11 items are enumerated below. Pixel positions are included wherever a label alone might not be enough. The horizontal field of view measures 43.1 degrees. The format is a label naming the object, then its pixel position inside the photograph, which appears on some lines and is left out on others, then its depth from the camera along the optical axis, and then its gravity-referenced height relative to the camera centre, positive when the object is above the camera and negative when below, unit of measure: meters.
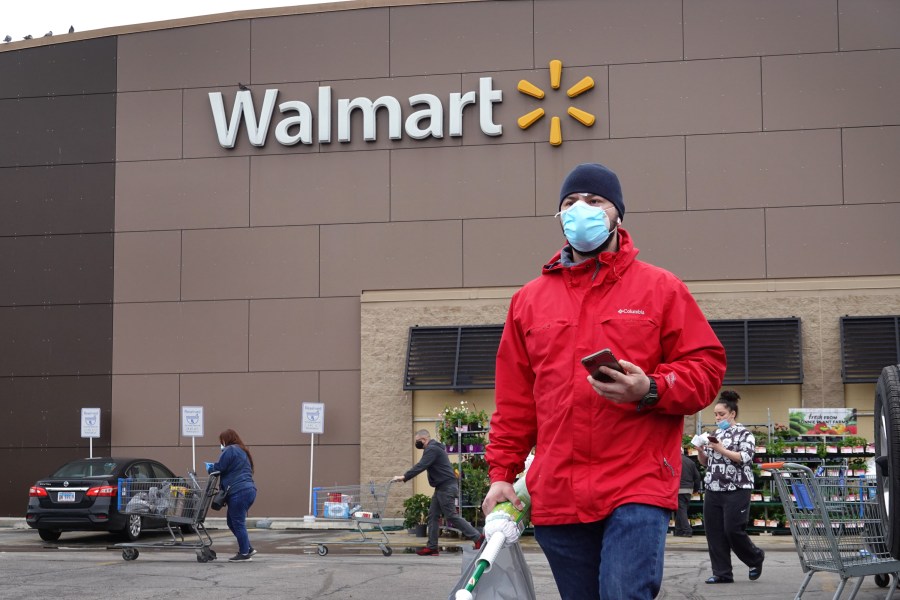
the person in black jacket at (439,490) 16.22 -1.69
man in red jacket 3.91 -0.10
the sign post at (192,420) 22.52 -0.88
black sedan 18.56 -2.09
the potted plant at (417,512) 19.34 -2.37
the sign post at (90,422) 23.05 -0.92
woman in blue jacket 14.88 -1.45
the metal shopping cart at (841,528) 8.51 -1.21
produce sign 19.91 -0.87
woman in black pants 11.06 -1.23
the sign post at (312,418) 22.19 -0.85
